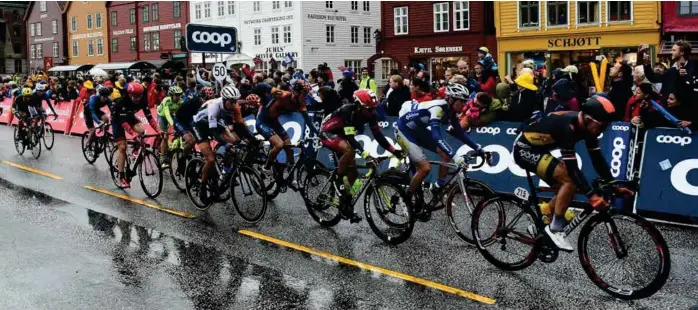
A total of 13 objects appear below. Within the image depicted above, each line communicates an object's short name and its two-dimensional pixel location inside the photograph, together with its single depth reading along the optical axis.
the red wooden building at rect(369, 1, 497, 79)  41.78
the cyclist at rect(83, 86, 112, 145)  14.18
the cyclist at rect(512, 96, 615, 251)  6.16
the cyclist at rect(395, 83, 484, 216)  8.52
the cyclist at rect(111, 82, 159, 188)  12.25
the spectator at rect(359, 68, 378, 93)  18.16
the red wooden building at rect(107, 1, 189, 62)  59.38
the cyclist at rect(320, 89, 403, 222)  8.73
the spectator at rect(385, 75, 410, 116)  14.30
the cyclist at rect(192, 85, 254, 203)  9.98
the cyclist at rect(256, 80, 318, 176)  11.27
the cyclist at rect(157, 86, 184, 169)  12.32
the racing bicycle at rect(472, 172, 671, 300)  5.97
